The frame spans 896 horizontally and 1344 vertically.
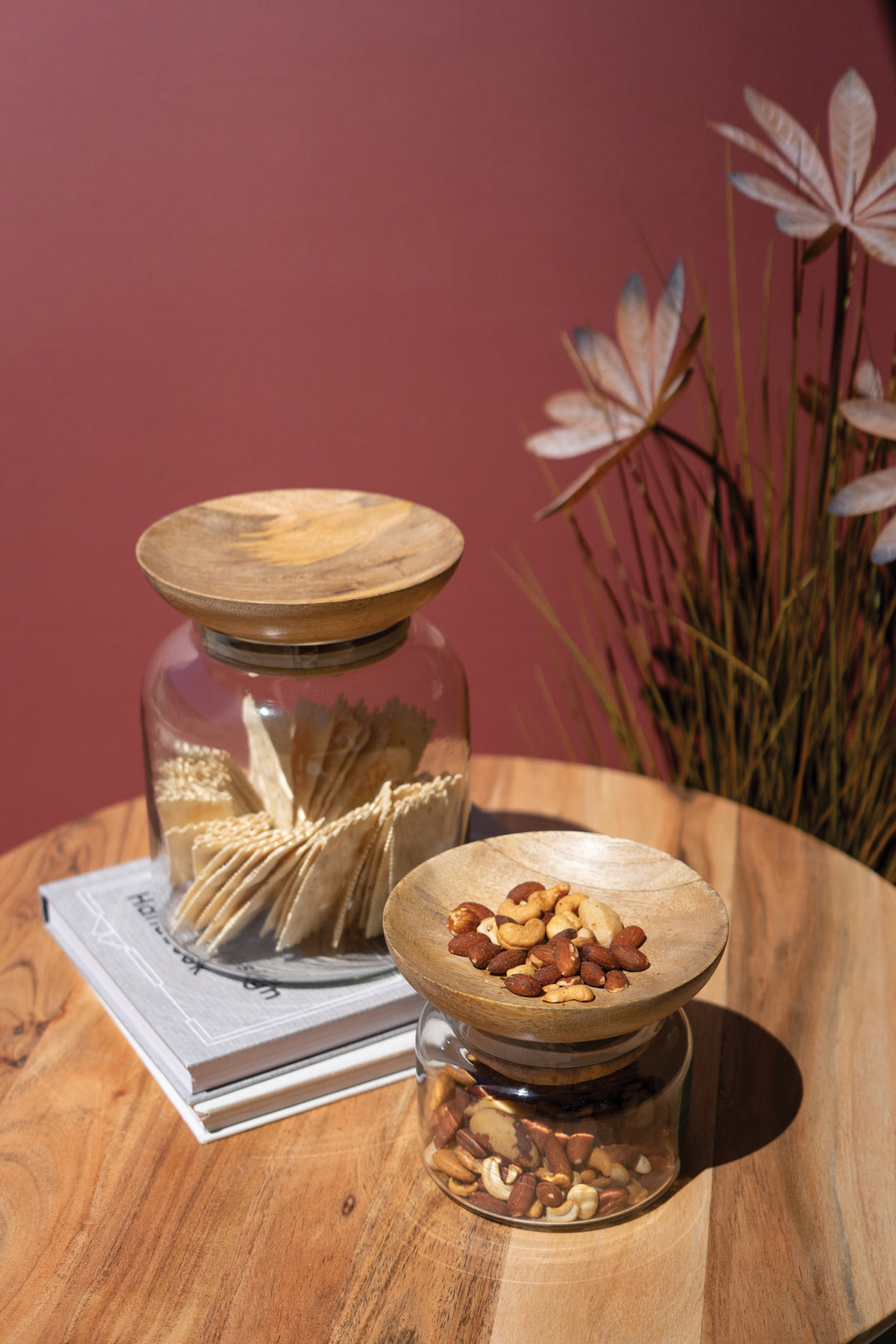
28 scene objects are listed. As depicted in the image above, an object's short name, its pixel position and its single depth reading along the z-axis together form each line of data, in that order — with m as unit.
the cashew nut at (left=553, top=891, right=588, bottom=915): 0.77
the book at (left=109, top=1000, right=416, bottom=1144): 0.82
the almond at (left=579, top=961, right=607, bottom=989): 0.69
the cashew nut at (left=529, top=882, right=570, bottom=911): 0.78
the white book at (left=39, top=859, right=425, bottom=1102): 0.83
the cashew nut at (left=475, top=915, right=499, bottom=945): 0.75
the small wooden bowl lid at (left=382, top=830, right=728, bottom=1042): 0.65
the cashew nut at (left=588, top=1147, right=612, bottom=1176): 0.71
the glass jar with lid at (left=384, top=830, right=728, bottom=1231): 0.68
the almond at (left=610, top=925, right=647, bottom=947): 0.73
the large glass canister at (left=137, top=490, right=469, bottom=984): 0.85
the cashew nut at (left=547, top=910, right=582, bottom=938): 0.75
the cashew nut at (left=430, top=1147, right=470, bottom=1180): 0.74
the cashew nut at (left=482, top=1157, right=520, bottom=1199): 0.72
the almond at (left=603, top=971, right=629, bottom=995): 0.69
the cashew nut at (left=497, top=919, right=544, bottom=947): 0.73
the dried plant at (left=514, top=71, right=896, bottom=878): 1.22
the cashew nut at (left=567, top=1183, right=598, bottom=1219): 0.72
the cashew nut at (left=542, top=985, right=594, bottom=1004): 0.67
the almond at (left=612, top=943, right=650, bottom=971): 0.71
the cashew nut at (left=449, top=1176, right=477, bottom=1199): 0.74
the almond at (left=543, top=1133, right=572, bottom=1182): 0.70
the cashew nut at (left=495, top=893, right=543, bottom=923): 0.75
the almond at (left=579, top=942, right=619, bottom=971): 0.71
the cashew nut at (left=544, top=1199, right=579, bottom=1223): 0.72
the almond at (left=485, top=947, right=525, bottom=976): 0.71
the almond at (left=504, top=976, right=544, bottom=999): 0.68
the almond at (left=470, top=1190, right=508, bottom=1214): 0.73
